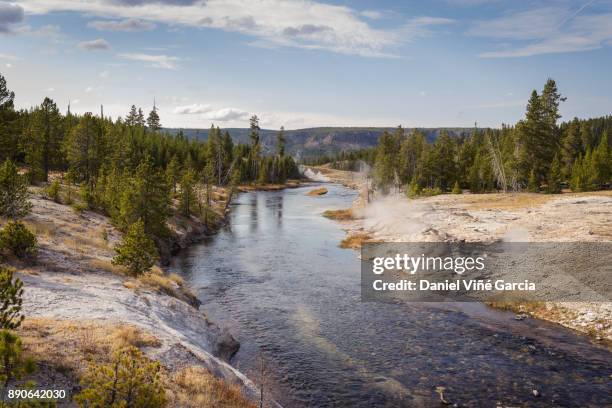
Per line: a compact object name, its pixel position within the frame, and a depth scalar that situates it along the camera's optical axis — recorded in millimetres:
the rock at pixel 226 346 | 23562
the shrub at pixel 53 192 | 46781
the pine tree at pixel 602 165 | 80006
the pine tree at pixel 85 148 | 64688
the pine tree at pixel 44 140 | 62150
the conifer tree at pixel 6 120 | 51625
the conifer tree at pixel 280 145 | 175450
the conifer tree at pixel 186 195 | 63062
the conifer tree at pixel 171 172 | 64375
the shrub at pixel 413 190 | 85125
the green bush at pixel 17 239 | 25062
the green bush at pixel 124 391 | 10109
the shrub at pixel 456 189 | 84938
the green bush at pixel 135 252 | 28900
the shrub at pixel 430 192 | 85625
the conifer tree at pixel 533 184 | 77250
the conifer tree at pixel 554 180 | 75438
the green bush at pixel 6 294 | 12367
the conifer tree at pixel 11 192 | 30328
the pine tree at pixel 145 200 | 43219
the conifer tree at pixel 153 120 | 161750
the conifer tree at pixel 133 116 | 157862
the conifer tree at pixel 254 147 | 145375
